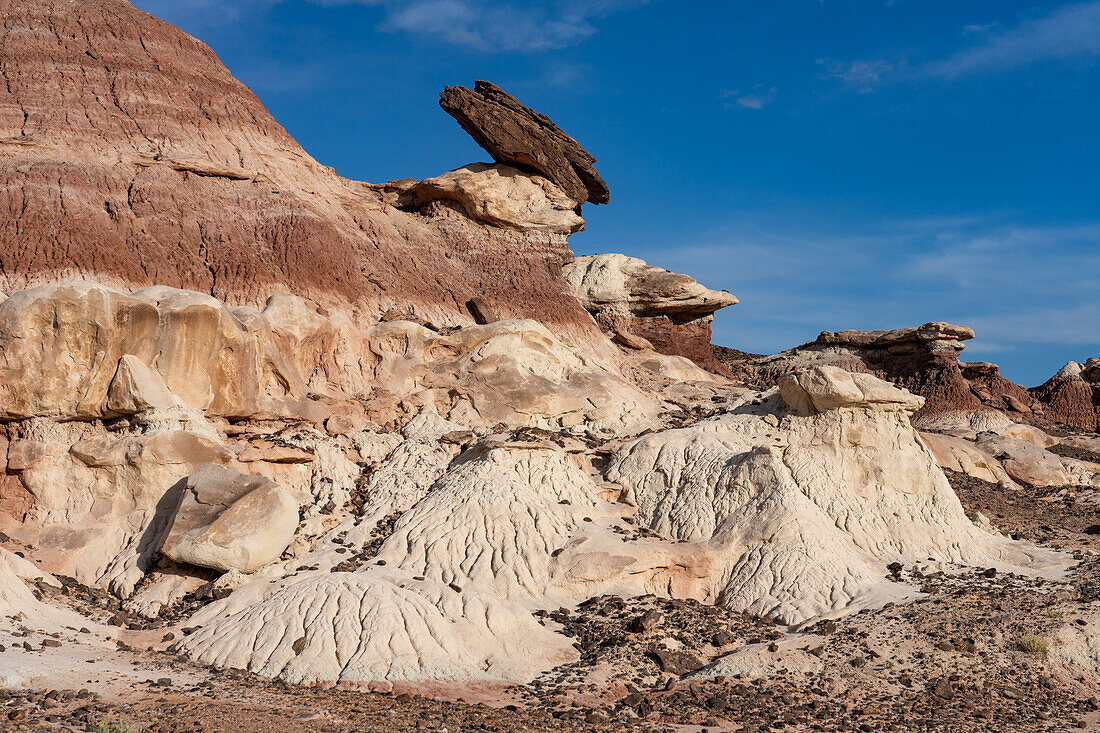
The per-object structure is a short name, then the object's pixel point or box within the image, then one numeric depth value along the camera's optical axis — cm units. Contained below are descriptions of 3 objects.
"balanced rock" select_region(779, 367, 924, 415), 2080
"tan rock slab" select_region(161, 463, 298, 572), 1616
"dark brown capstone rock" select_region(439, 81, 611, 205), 3008
